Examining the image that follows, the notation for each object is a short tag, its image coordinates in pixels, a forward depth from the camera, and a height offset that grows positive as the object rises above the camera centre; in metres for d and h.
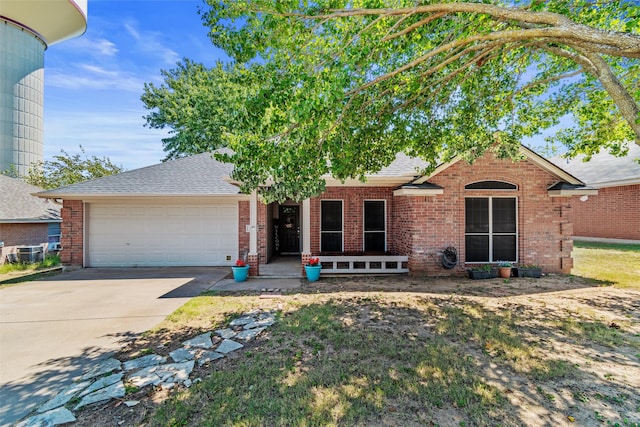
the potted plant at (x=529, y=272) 8.65 -1.65
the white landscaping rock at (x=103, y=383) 3.22 -2.02
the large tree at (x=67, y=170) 21.92 +4.23
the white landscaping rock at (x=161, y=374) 3.41 -2.02
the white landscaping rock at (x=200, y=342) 4.35 -2.00
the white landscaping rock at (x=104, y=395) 3.02 -2.02
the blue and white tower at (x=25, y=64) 31.50 +20.04
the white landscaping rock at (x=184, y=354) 3.95 -2.01
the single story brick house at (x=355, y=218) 8.83 +0.08
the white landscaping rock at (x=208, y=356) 3.88 -2.01
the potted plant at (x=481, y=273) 8.49 -1.66
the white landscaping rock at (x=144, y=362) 3.75 -2.01
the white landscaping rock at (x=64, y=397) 2.97 -2.03
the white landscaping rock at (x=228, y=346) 4.19 -2.01
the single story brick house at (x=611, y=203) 15.45 +1.10
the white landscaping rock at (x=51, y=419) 2.72 -2.04
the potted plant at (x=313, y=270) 8.52 -1.56
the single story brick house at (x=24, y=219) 11.70 +0.07
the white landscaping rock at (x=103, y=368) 3.56 -2.03
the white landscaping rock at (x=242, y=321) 5.18 -1.98
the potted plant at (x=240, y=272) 8.34 -1.59
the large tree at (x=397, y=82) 4.16 +2.91
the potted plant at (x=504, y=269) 8.65 -1.56
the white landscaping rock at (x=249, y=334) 4.64 -1.99
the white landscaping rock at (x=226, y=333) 4.68 -1.99
